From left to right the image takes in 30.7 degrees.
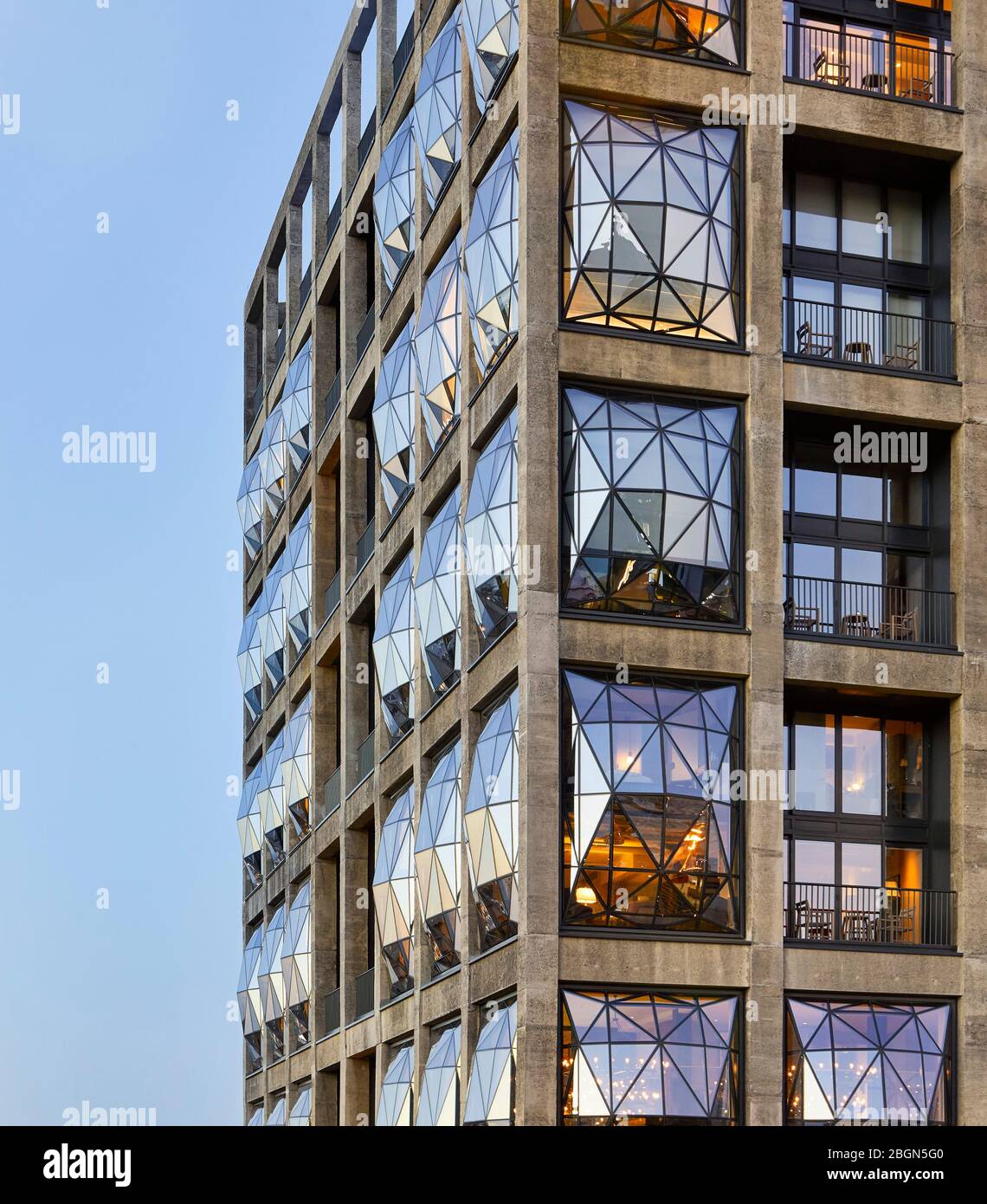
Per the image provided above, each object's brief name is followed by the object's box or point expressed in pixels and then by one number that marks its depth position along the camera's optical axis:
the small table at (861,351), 36.06
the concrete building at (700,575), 31.05
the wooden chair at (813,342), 35.56
